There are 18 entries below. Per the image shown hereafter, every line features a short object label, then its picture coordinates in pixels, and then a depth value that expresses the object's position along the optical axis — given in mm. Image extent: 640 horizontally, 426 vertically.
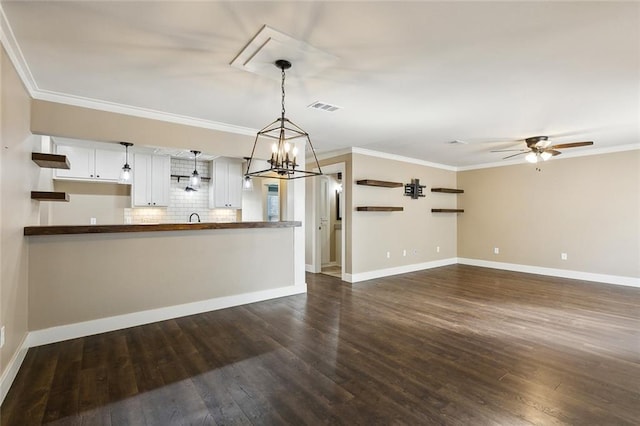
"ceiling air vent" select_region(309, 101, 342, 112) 3369
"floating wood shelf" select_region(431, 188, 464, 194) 7088
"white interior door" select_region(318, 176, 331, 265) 6918
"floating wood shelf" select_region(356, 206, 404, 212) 5574
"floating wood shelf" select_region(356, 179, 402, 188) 5583
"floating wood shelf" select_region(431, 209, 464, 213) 7105
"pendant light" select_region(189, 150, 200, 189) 5301
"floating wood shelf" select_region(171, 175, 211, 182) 6174
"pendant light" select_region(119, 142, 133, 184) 4895
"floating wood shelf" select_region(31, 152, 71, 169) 2846
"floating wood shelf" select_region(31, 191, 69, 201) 2908
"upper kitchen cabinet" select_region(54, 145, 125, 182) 4988
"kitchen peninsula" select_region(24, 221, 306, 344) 3016
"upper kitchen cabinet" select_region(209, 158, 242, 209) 6238
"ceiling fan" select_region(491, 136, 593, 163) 4707
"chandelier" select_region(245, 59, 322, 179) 2400
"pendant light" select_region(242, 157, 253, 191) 6067
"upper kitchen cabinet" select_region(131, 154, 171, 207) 5543
